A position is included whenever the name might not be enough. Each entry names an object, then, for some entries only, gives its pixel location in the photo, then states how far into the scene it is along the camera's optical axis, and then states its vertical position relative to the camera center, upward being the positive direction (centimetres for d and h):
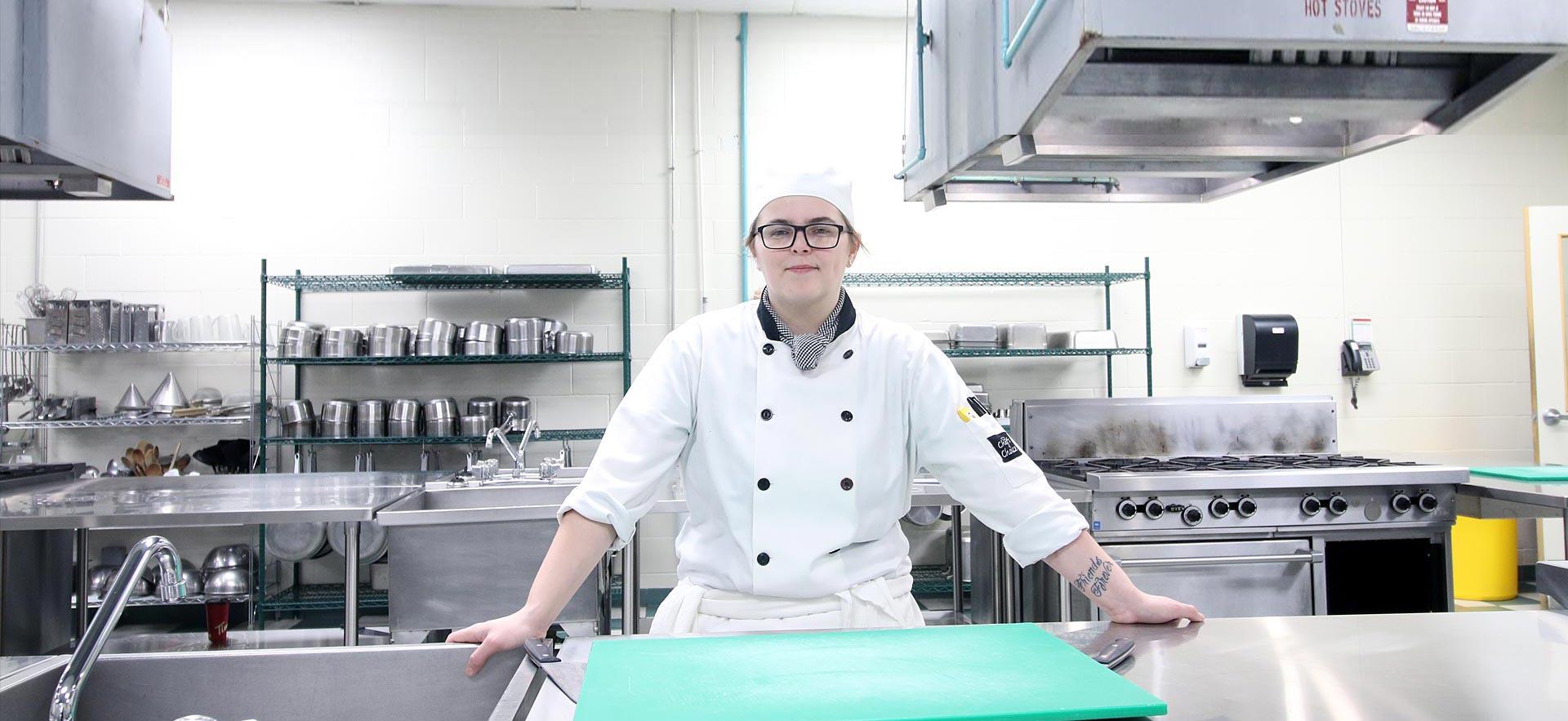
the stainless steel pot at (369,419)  445 -16
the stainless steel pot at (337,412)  443 -13
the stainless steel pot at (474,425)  446 -20
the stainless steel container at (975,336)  462 +21
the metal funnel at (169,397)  444 -5
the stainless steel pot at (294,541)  429 -70
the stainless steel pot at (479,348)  450 +17
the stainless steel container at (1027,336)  467 +21
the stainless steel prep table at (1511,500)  295 -41
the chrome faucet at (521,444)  391 -23
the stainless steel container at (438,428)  447 -21
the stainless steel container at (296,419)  445 -16
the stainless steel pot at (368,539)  433 -71
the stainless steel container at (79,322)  427 +29
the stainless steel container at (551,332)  454 +24
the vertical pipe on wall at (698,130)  495 +130
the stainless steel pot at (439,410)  447 -12
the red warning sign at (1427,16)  131 +49
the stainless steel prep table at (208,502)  274 -37
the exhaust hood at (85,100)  193 +64
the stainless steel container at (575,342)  454 +19
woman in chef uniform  157 -13
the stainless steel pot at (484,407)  451 -11
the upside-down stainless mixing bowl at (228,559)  438 -80
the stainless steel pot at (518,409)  455 -12
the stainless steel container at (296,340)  439 +20
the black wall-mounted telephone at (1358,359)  503 +9
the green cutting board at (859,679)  97 -33
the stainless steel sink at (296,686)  124 -39
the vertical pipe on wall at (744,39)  493 +176
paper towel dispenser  493 +15
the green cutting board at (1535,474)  325 -35
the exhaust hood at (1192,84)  131 +48
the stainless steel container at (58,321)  427 +29
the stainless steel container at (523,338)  451 +21
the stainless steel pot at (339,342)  443 +20
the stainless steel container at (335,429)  443 -21
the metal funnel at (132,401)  445 -7
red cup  353 -90
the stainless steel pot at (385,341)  445 +20
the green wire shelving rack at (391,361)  439 +18
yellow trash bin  484 -96
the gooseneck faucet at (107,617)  107 -26
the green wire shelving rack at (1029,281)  477 +50
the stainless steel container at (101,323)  427 +28
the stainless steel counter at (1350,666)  104 -36
